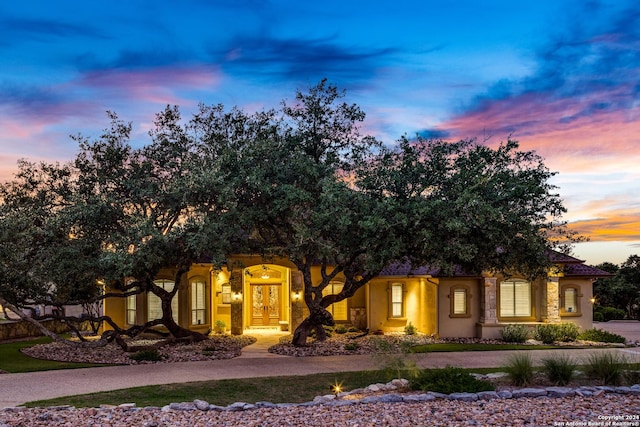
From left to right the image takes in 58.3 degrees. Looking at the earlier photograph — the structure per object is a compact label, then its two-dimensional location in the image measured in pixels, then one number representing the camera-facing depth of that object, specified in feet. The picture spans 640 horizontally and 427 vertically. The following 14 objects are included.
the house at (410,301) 79.56
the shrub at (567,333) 75.82
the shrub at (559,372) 39.68
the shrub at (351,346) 65.77
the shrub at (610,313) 113.91
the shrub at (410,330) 82.99
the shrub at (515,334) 76.28
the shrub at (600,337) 75.61
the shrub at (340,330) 84.61
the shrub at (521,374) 39.45
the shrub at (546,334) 75.46
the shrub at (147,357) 58.80
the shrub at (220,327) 83.66
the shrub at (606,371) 39.60
